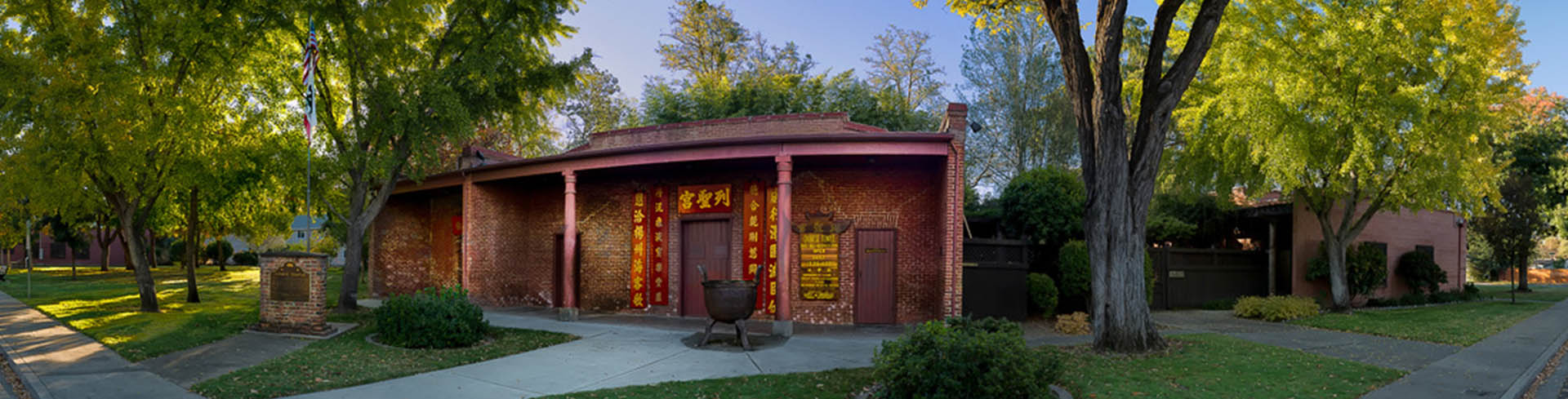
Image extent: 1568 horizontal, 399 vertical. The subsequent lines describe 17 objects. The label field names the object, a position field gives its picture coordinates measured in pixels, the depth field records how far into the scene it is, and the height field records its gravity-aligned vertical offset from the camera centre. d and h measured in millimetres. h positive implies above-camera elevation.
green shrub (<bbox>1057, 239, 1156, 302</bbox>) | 14875 -1120
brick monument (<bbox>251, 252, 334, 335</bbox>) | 11258 -1280
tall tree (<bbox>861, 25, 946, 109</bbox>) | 31750 +5949
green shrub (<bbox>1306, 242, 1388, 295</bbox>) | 18875 -1359
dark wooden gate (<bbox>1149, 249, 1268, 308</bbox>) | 18125 -1565
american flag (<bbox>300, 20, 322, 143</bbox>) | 11969 +2108
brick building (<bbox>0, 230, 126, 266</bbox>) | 53656 -3215
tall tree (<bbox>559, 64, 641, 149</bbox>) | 32438 +4296
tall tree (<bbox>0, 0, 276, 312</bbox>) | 12961 +2328
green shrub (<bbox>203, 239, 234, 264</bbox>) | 44750 -2564
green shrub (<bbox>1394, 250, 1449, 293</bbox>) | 21188 -1594
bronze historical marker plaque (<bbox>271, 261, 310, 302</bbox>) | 11266 -1106
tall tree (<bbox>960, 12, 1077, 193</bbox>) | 29609 +4380
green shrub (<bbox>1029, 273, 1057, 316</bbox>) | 14594 -1554
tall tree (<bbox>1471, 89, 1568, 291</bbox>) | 23156 +1028
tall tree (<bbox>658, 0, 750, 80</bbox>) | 30453 +6600
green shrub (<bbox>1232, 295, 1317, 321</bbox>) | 15352 -1945
